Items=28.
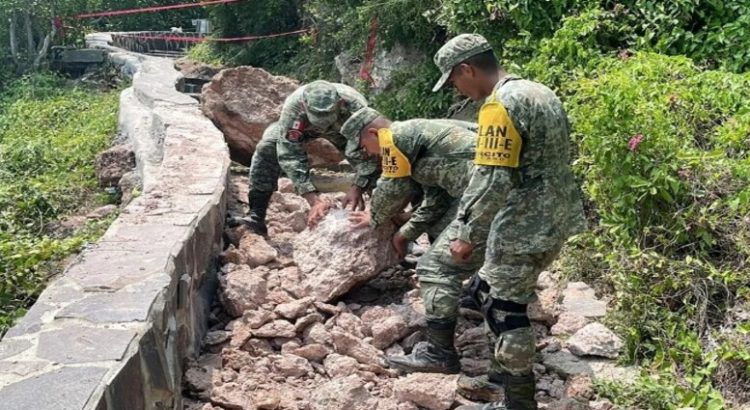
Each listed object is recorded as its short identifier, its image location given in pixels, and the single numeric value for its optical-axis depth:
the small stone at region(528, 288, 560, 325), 4.25
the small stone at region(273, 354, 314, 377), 3.72
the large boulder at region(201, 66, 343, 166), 7.73
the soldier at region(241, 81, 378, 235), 4.79
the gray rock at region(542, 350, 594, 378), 3.77
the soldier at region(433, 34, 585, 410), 3.07
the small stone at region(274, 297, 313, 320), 4.09
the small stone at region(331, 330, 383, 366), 3.81
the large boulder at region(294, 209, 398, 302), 4.33
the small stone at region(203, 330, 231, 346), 4.04
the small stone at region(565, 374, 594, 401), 3.53
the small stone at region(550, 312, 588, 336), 4.14
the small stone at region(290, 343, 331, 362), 3.84
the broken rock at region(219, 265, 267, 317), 4.23
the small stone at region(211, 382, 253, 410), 3.38
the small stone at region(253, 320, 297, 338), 3.97
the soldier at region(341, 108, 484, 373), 3.75
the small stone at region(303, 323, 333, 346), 3.93
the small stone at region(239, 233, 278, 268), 4.76
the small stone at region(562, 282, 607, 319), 4.30
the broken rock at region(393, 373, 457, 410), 3.44
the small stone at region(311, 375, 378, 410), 3.32
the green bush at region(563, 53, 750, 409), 3.62
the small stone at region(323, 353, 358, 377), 3.68
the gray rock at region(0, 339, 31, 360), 2.64
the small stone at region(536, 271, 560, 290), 4.72
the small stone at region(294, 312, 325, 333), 4.02
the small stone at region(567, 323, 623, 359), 3.88
